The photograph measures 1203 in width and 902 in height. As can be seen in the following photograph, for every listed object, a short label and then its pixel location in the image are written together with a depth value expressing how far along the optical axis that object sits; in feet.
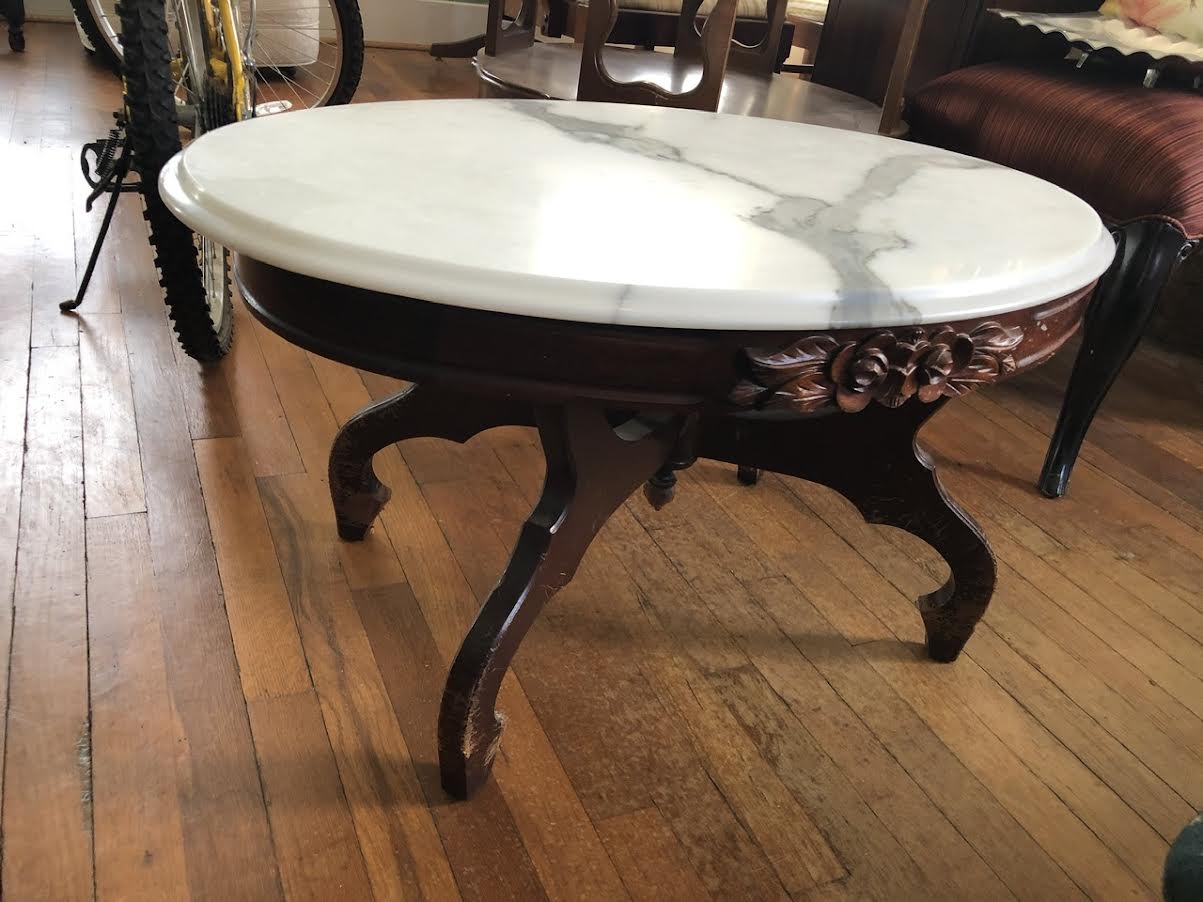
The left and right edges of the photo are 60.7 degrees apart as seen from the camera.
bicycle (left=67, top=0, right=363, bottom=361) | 4.27
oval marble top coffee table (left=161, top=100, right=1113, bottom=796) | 2.14
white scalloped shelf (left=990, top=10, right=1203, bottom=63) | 4.74
